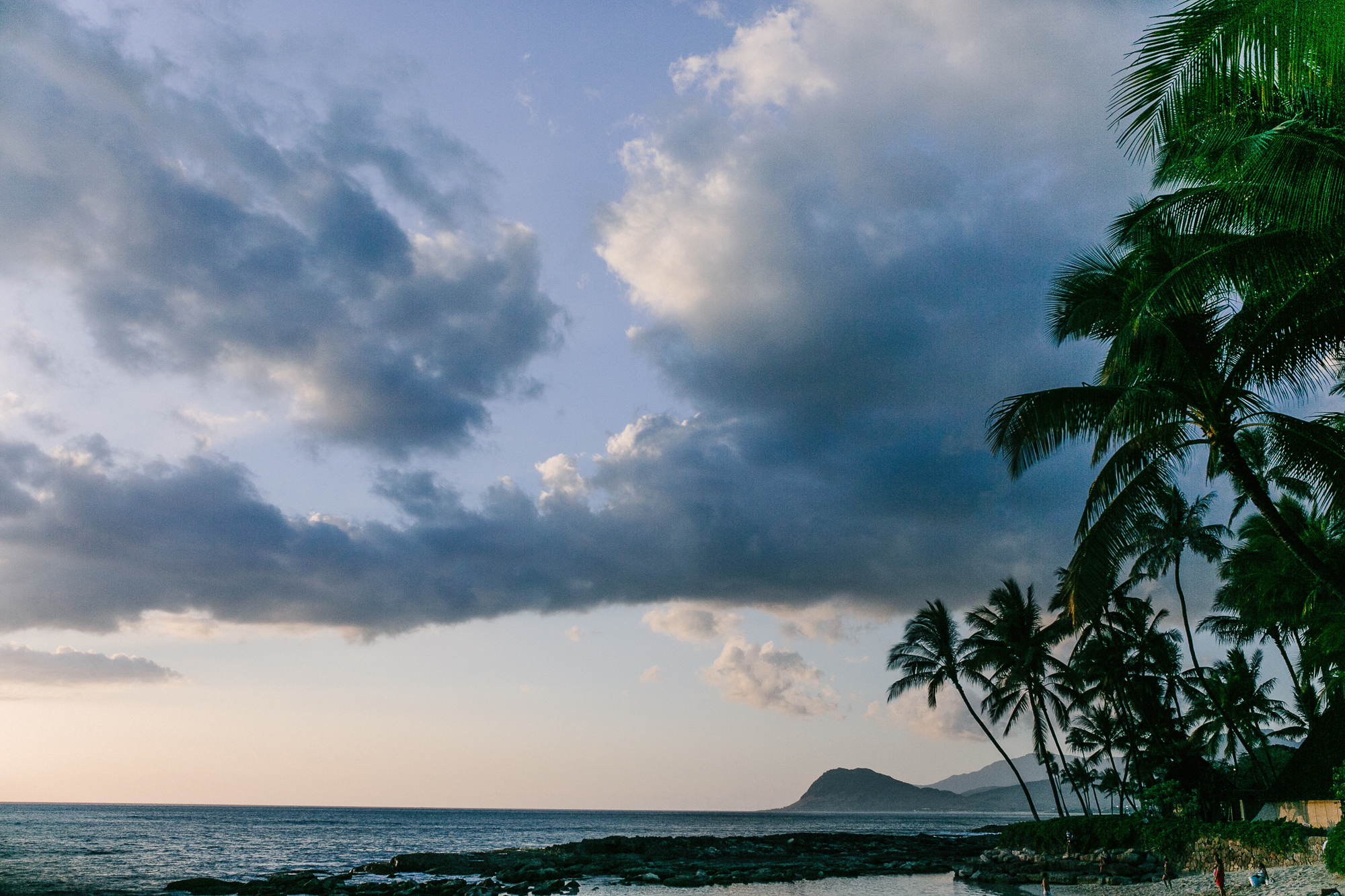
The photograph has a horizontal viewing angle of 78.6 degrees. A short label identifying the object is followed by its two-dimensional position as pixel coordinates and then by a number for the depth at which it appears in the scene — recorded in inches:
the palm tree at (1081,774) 1673.2
